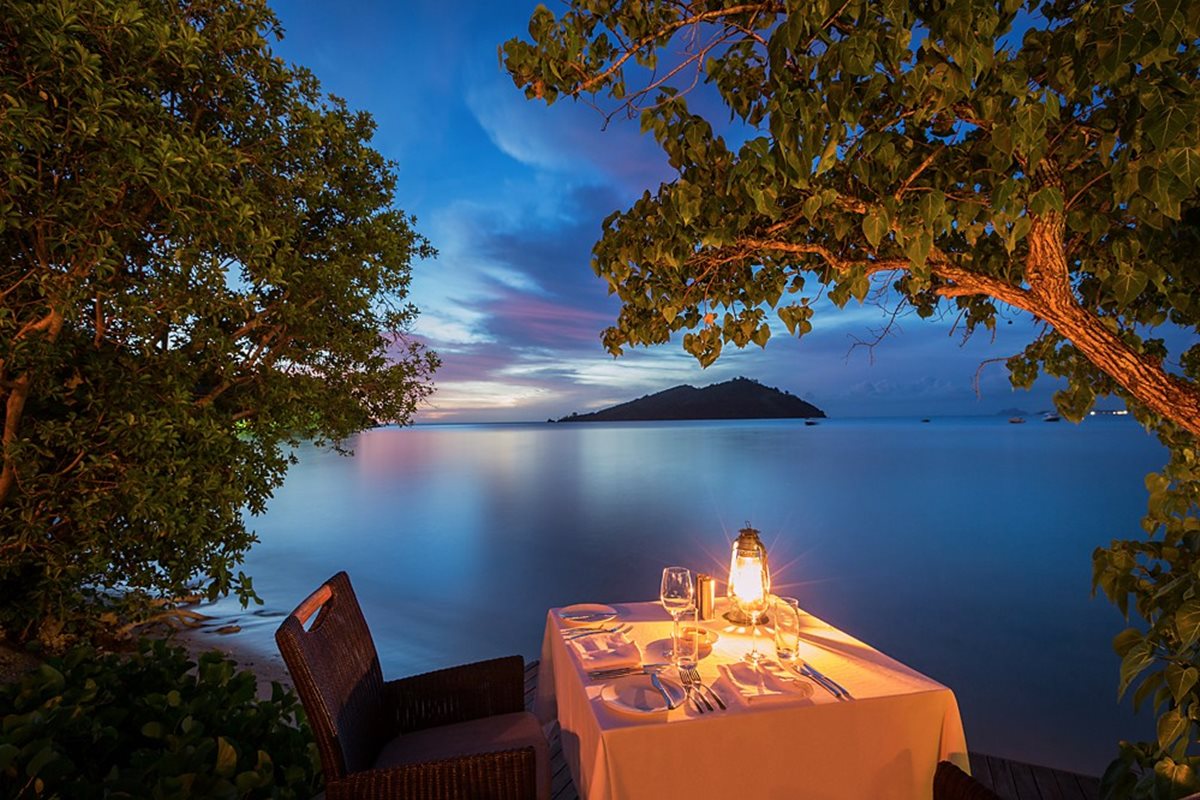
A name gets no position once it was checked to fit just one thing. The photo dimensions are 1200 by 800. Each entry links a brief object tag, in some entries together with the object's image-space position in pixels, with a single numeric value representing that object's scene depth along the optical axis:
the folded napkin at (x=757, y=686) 1.65
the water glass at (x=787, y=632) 1.87
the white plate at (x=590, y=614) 2.34
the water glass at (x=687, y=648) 1.83
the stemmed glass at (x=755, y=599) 2.23
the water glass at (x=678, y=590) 2.26
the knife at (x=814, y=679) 1.67
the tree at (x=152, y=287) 2.33
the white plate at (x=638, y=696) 1.57
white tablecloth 1.50
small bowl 1.88
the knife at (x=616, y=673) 1.81
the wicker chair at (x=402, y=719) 1.56
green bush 1.69
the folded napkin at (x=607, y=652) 1.89
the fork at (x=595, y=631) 2.15
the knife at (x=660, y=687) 1.59
